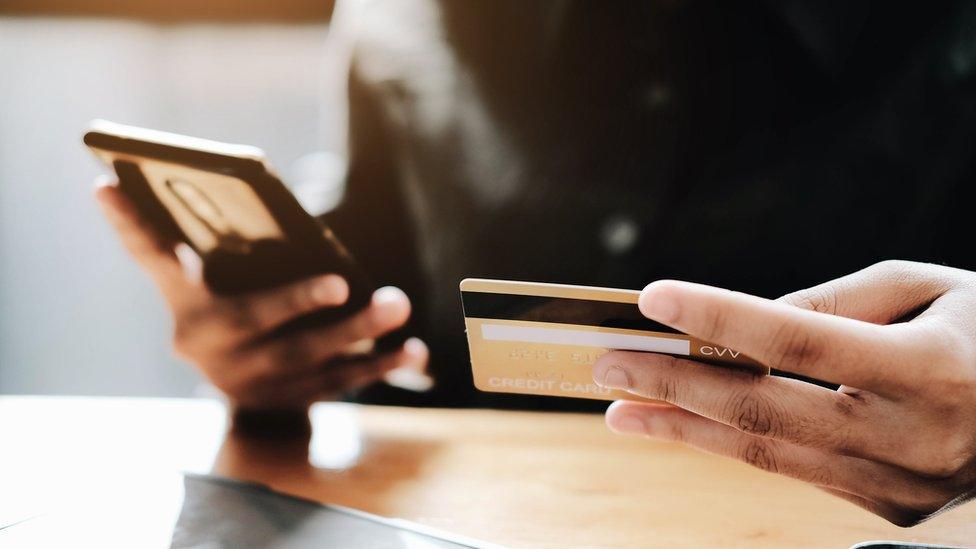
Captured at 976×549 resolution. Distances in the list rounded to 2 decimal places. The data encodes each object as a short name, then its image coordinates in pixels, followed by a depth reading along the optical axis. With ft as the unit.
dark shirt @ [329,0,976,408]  2.47
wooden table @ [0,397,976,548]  1.53
